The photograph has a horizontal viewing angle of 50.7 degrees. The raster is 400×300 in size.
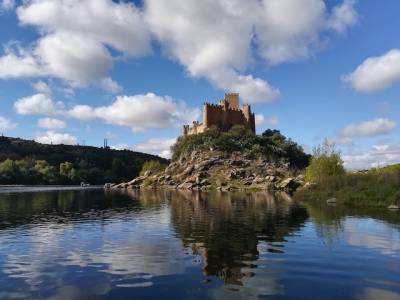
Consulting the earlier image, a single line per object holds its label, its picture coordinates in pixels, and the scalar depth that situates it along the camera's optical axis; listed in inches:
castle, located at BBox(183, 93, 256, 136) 7298.2
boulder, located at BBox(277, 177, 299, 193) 4731.8
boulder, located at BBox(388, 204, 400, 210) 2377.2
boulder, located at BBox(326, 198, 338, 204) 2866.9
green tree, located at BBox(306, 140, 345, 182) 3774.6
